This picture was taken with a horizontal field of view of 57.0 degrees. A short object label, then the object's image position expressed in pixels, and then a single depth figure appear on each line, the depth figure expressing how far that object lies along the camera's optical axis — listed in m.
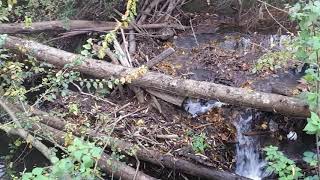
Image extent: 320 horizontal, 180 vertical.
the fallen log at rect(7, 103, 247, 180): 3.39
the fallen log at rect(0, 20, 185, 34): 4.85
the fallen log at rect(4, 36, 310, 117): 3.27
